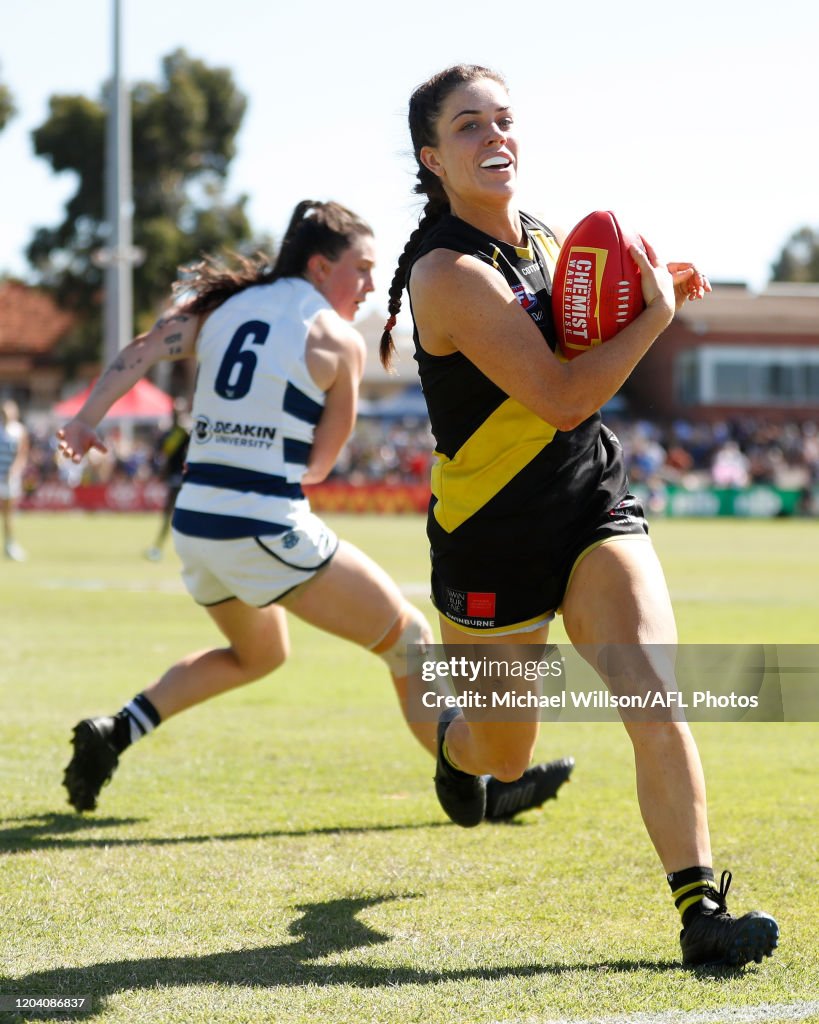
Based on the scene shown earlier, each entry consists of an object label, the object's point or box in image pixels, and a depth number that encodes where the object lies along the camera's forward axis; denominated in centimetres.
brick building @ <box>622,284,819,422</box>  5600
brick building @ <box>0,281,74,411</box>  6381
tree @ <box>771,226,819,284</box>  10265
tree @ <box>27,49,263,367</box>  5388
